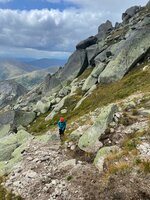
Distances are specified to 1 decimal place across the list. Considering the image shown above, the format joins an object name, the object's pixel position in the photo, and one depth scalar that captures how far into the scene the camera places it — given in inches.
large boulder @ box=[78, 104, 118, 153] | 498.2
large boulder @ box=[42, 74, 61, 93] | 2255.7
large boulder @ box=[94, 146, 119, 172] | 425.3
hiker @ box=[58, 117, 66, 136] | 641.9
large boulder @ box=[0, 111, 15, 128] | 1620.2
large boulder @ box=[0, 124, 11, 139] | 1590.6
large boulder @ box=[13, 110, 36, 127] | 1594.9
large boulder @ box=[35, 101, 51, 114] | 1690.1
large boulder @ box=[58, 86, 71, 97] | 1784.9
